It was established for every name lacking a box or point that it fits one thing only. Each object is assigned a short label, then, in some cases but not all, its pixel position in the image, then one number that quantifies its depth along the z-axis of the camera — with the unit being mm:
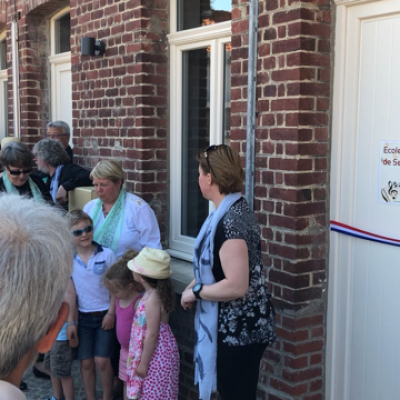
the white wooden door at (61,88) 6730
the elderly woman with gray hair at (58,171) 5449
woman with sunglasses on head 3119
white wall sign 3324
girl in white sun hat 3785
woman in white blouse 4328
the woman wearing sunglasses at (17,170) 4840
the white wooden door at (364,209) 3352
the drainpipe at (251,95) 3711
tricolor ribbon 3383
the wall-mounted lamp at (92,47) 5355
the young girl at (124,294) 4027
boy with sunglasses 4195
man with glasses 6035
